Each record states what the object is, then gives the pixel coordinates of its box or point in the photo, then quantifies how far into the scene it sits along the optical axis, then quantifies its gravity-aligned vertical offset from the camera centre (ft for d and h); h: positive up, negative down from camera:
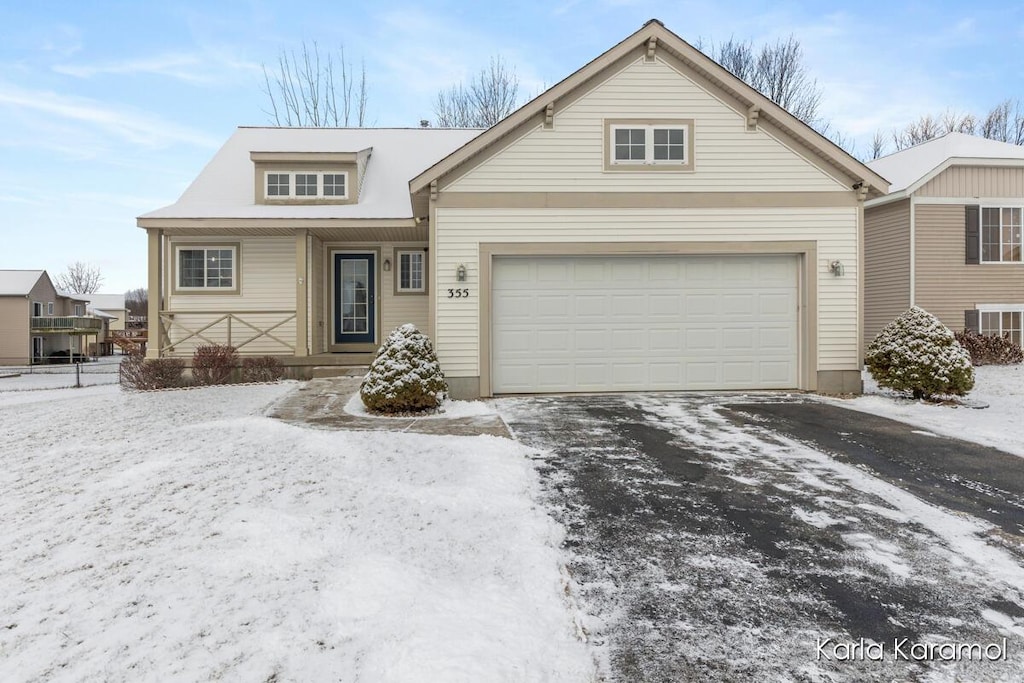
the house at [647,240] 30.07 +5.40
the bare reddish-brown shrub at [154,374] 35.22 -2.28
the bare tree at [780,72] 82.58 +40.36
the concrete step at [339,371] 38.11 -2.28
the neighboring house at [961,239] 46.14 +8.24
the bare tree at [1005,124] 94.22 +36.54
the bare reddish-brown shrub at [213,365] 36.27 -1.74
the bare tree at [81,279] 230.27 +25.80
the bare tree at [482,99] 84.58 +37.63
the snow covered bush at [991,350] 43.29 -1.21
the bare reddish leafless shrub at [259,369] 37.19 -2.07
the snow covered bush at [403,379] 25.09 -1.93
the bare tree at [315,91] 83.35 +38.15
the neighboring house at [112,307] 189.04 +11.42
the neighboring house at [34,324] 105.50 +3.27
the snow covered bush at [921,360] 27.32 -1.25
